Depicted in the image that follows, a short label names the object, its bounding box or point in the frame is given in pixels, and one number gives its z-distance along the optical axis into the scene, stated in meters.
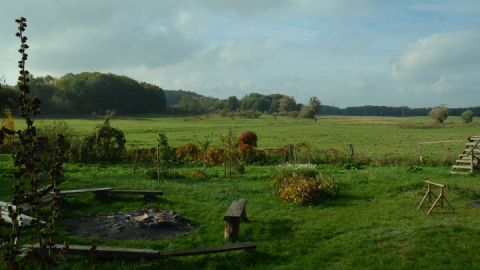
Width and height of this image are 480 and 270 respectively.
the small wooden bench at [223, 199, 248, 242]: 10.21
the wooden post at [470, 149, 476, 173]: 21.41
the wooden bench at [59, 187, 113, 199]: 13.77
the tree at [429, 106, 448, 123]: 108.19
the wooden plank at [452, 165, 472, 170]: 21.61
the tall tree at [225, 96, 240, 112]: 174.50
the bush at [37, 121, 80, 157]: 27.67
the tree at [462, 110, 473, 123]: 112.04
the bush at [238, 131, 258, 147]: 29.95
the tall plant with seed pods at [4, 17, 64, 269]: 3.64
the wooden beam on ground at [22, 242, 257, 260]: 8.51
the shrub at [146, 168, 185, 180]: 19.59
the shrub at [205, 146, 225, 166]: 25.73
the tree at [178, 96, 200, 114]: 129.05
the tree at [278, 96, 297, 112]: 155.25
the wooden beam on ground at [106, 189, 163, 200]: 14.41
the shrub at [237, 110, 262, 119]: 119.25
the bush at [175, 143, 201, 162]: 27.05
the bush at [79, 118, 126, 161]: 27.81
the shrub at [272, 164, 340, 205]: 14.27
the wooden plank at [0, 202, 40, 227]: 10.21
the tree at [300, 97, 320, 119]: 130.38
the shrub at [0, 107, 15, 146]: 25.94
